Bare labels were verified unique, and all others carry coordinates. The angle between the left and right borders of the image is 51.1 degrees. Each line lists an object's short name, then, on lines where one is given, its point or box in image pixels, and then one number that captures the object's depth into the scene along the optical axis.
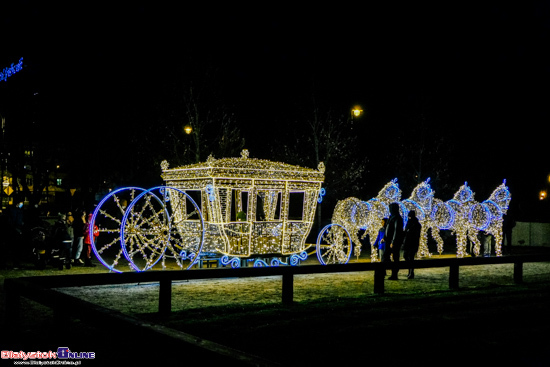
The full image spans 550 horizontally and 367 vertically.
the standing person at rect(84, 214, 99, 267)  15.98
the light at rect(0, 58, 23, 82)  27.77
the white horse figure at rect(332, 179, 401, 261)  16.94
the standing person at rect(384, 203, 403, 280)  14.02
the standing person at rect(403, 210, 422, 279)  14.27
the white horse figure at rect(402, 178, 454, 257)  18.45
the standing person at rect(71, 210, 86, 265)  15.93
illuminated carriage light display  13.19
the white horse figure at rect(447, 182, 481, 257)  19.34
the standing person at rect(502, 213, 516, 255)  23.31
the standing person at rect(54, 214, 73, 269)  15.05
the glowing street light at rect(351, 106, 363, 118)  24.03
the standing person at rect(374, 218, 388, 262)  14.45
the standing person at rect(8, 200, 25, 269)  15.33
